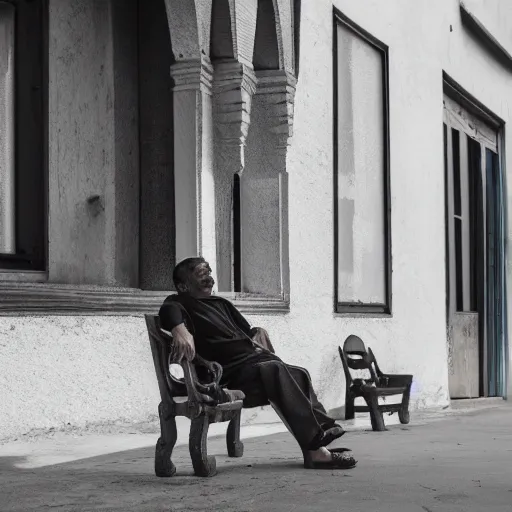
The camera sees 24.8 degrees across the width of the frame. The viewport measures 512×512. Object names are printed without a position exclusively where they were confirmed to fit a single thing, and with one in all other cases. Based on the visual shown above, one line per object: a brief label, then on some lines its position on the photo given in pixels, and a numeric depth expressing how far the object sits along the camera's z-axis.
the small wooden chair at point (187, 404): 5.30
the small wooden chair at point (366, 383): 8.66
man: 5.52
